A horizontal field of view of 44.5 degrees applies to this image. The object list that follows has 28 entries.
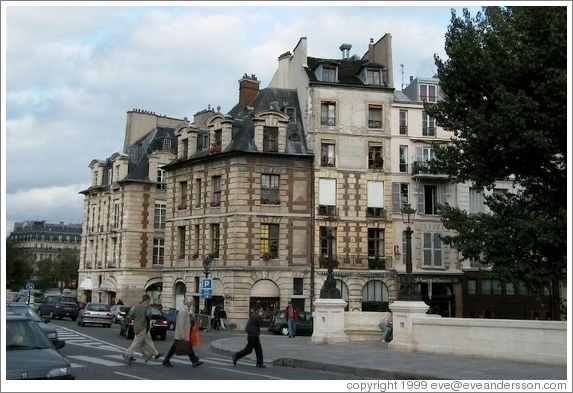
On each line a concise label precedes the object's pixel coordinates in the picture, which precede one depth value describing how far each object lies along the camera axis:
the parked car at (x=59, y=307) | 47.84
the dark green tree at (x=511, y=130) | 22.89
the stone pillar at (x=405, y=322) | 22.33
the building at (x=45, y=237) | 134.75
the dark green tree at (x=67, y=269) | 98.69
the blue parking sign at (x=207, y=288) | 36.97
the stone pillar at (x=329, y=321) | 27.36
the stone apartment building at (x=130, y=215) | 55.47
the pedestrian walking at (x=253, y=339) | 18.53
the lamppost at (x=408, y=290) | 23.23
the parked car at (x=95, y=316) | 39.66
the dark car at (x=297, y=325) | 36.44
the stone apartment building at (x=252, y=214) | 43.38
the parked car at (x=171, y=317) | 38.95
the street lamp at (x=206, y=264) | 39.22
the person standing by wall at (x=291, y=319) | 33.34
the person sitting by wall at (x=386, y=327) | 26.95
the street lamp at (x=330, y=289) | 28.20
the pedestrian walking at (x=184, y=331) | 17.53
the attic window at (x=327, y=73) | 46.47
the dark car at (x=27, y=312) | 18.86
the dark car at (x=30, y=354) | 10.76
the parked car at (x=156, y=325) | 30.30
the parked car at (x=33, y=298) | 55.59
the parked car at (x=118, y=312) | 42.12
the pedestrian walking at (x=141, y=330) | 17.97
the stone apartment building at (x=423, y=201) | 45.56
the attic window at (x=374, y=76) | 47.00
